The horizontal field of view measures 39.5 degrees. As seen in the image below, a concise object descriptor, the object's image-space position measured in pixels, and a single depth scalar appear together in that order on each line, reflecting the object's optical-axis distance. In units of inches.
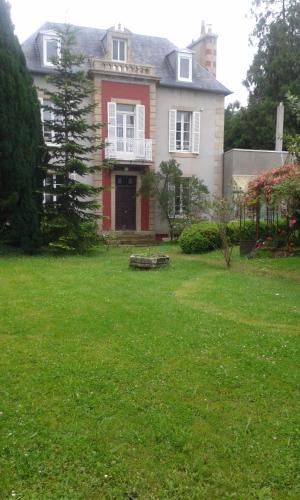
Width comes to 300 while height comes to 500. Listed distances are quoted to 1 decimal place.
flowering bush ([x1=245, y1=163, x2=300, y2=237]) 345.7
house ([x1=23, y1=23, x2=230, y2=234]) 699.4
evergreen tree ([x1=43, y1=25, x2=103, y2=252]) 455.2
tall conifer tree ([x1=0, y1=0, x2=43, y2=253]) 432.1
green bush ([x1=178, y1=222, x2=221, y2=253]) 504.4
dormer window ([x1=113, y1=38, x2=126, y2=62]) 724.7
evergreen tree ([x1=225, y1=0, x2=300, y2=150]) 984.9
